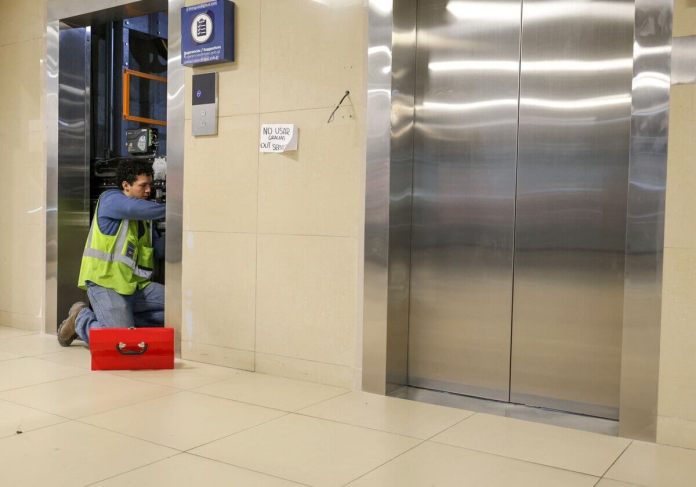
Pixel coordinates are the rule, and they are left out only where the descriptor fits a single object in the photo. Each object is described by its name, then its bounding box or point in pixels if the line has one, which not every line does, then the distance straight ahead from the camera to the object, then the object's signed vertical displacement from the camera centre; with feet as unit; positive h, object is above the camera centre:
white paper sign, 12.85 +1.26
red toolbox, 13.34 -2.88
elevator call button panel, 13.88 +2.01
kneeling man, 15.34 -1.28
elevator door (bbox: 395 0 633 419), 10.80 +0.12
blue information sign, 13.41 +3.39
